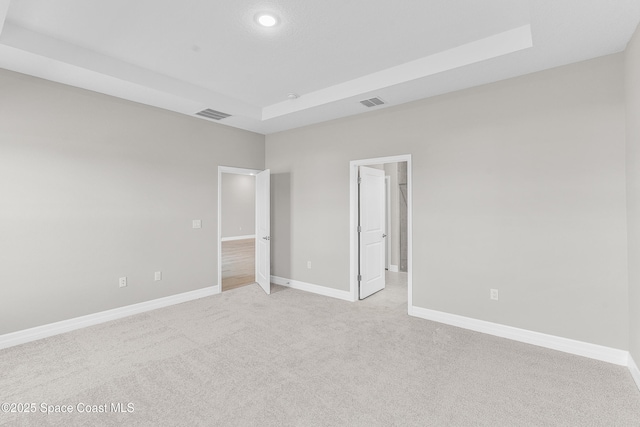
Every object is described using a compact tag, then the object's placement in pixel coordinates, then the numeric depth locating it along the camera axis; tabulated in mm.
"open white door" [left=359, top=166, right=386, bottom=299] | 4520
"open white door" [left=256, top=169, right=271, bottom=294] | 4855
